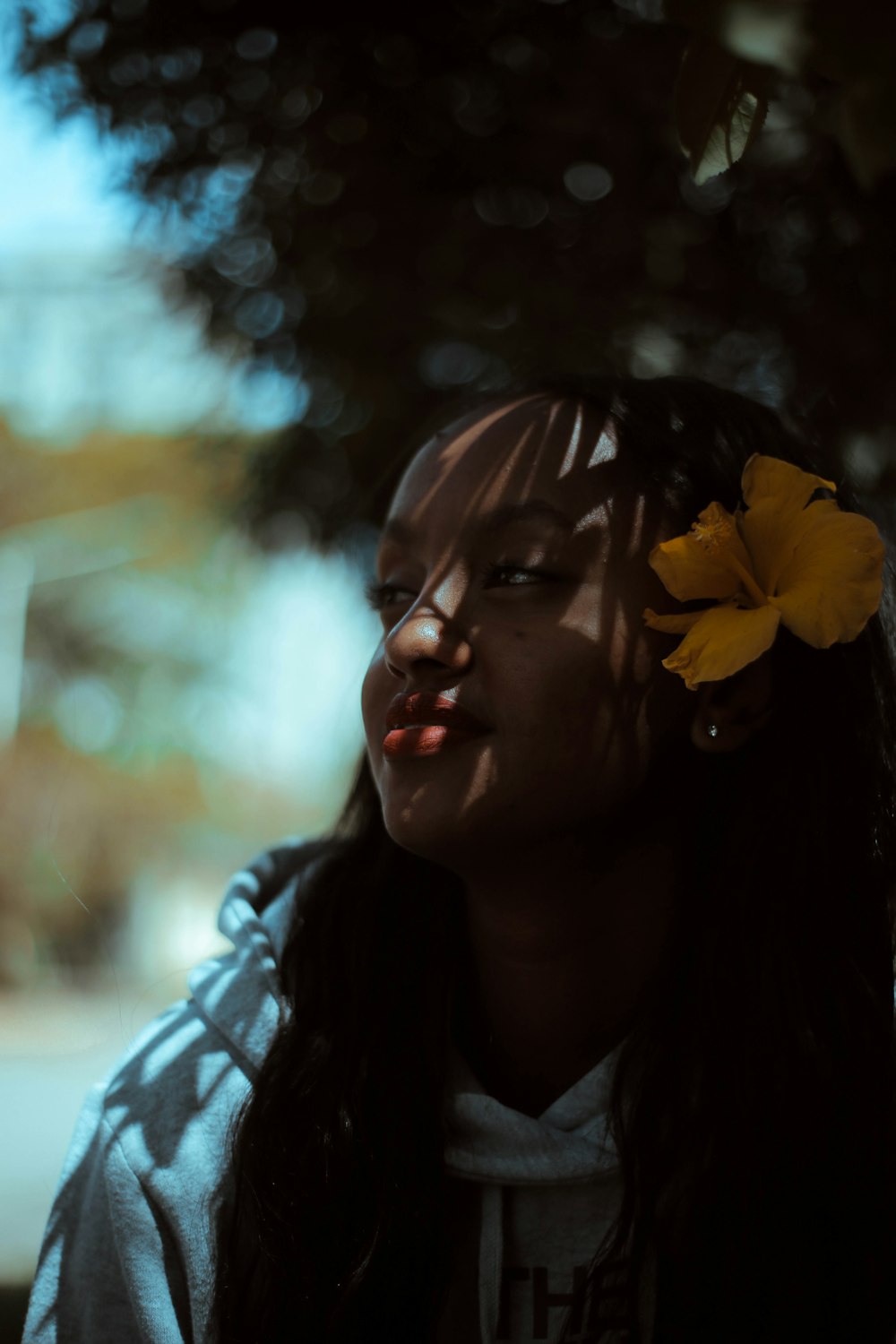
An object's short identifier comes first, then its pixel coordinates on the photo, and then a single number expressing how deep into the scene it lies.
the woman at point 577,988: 0.94
